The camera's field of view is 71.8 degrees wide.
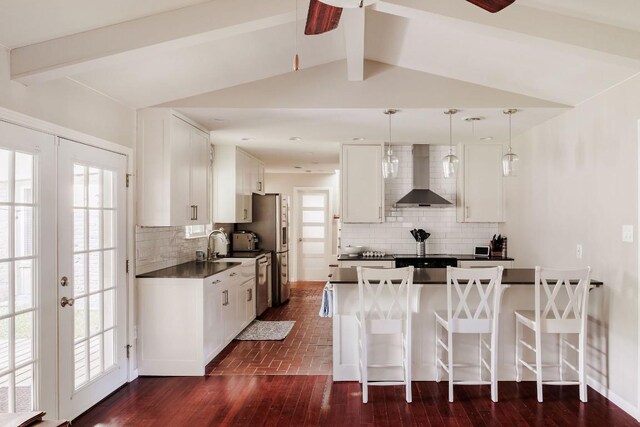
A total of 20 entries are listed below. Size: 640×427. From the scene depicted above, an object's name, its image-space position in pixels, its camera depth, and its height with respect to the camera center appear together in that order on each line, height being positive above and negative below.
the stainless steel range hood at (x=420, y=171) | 6.09 +0.62
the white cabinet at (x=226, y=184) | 6.12 +0.45
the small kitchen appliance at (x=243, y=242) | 6.69 -0.39
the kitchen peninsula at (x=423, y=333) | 3.88 -1.04
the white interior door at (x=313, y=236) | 9.64 -0.44
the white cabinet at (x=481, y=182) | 5.95 +0.44
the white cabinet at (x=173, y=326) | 3.99 -0.99
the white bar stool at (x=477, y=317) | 3.40 -0.80
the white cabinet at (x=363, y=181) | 5.94 +0.47
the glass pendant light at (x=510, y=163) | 3.82 +0.45
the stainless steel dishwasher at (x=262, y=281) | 6.12 -0.95
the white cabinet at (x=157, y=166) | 4.07 +0.47
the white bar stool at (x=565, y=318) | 3.35 -0.81
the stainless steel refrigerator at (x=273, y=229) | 6.97 -0.20
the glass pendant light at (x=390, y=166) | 3.93 +0.44
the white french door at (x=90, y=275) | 3.07 -0.44
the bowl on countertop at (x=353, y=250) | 6.12 -0.48
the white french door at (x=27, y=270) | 2.53 -0.32
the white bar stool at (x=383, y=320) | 3.41 -0.82
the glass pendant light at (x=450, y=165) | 3.82 +0.44
